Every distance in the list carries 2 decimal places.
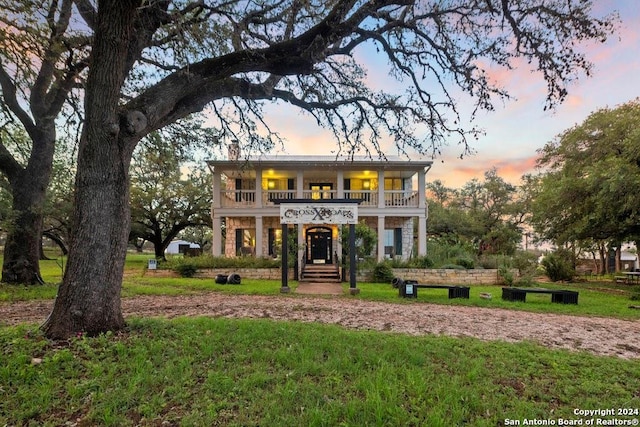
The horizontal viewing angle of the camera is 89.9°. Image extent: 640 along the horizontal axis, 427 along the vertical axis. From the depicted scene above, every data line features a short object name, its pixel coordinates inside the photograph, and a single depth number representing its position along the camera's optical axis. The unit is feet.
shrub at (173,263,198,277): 47.03
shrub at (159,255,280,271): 47.96
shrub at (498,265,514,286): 44.67
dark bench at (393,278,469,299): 33.35
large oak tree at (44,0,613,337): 14.90
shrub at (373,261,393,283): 46.26
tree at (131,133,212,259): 73.10
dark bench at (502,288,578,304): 32.07
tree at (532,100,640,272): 37.78
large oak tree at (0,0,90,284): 31.24
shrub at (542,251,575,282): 57.21
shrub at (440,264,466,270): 48.06
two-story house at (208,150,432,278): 58.75
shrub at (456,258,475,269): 49.57
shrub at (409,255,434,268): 48.99
